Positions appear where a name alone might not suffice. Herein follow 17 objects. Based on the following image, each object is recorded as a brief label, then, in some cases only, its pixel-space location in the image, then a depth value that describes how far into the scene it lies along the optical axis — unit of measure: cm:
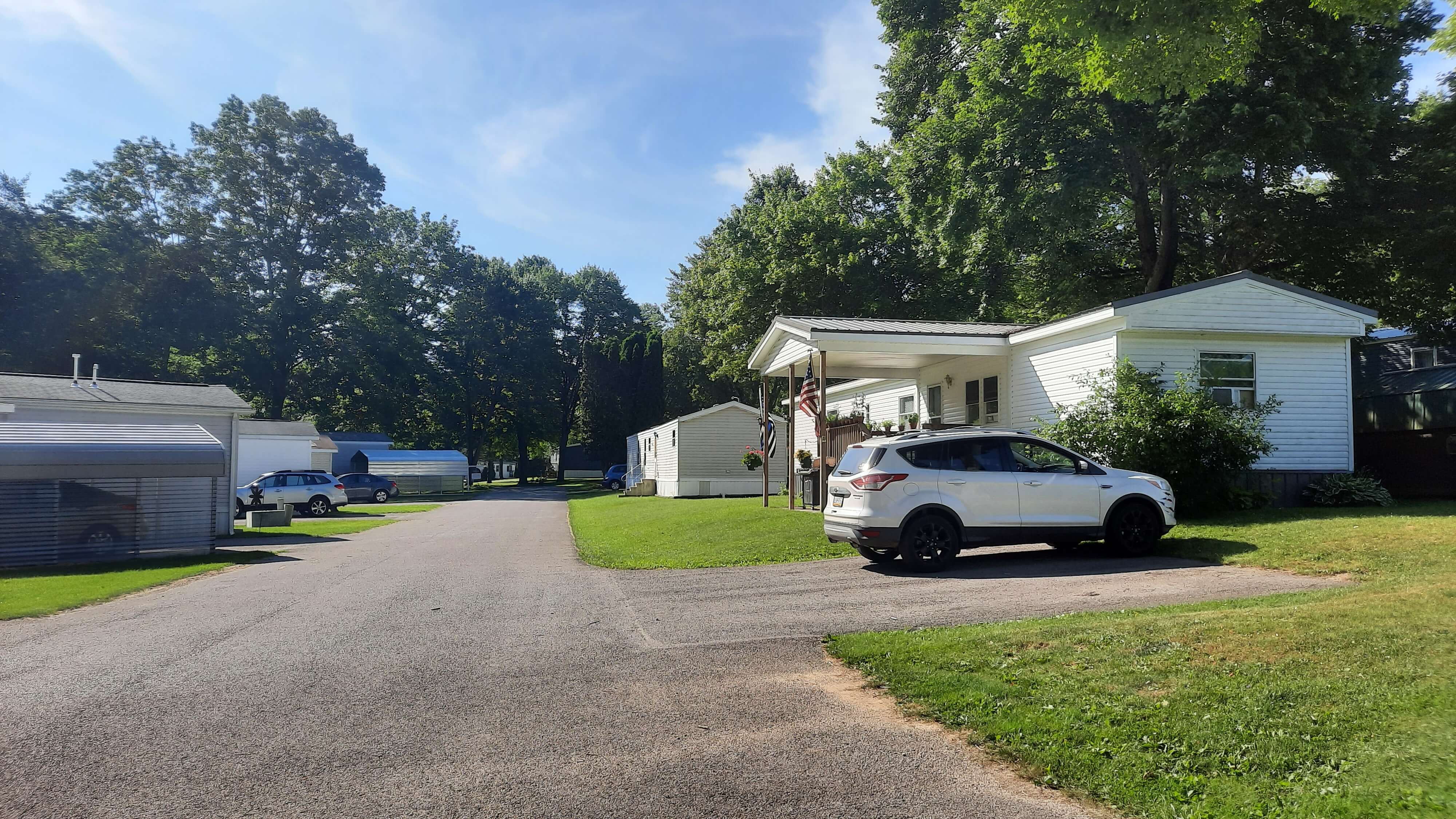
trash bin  1953
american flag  1847
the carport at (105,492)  1443
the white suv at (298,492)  3005
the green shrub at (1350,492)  1509
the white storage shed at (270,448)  3581
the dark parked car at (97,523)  1501
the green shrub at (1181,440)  1387
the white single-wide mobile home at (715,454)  3294
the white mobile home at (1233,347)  1559
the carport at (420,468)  4834
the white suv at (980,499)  1062
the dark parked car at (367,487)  4034
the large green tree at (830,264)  3609
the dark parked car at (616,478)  5462
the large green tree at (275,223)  5131
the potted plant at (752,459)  2675
